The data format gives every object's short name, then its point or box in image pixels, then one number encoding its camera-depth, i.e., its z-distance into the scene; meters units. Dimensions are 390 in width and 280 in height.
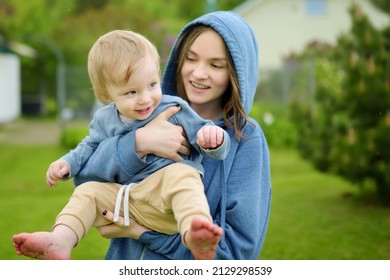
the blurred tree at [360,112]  6.34
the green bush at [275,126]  12.38
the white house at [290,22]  20.50
